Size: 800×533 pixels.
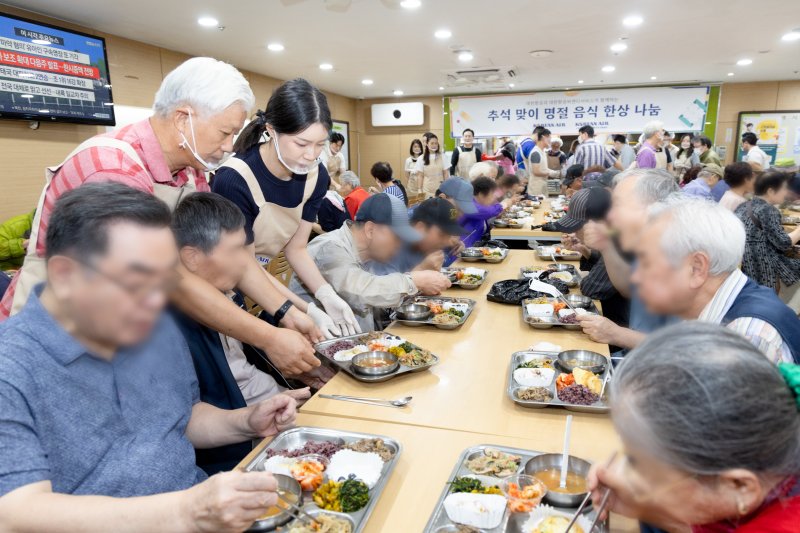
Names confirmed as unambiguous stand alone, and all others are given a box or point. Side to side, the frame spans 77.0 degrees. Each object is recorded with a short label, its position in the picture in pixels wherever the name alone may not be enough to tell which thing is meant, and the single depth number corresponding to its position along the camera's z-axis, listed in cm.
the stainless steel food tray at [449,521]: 125
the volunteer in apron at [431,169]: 1079
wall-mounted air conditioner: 1434
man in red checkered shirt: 159
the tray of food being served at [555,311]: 275
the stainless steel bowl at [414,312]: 292
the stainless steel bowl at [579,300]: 316
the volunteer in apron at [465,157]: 1009
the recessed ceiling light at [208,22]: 611
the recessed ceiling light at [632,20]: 632
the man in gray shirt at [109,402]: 43
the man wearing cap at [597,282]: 254
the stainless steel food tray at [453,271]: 366
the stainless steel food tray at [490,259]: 462
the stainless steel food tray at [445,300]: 282
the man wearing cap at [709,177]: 695
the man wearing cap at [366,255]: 282
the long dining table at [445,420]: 142
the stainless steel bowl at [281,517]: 126
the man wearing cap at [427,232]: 286
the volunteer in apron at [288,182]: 233
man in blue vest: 84
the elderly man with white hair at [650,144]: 773
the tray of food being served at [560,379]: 186
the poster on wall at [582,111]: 1245
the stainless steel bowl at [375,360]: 212
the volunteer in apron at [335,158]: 808
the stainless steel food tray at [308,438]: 154
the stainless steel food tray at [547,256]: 462
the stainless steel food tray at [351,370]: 209
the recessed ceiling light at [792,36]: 721
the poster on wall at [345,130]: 1382
